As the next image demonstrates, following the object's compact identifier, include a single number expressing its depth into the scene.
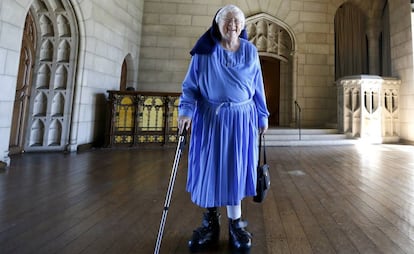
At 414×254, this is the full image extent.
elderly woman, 1.23
